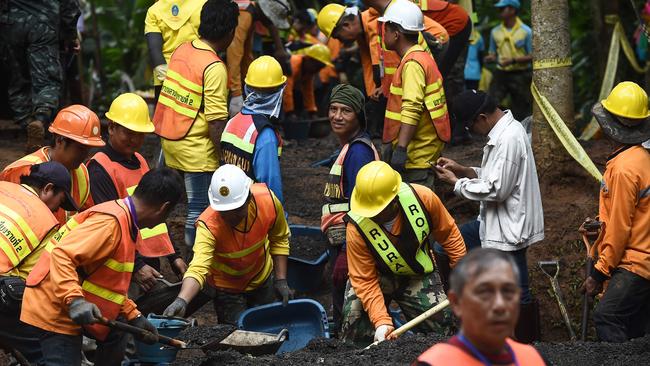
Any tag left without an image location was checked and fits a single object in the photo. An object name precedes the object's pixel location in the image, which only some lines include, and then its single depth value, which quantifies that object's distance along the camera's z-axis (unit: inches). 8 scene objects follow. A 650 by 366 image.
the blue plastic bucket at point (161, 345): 512.7
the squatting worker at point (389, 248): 497.4
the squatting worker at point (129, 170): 551.2
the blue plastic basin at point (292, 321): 565.6
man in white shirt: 541.6
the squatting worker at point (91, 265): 434.9
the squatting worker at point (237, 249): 523.5
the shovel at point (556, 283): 622.5
